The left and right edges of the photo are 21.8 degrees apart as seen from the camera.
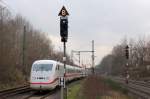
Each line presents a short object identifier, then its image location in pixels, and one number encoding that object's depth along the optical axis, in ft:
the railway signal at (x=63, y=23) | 71.10
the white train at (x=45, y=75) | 113.80
